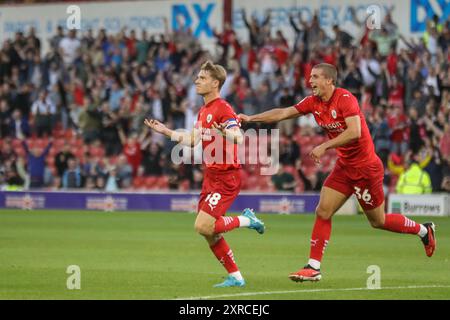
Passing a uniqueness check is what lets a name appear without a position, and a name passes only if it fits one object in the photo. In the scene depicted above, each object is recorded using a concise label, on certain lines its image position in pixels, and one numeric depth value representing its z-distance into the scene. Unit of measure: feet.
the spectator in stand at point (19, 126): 105.07
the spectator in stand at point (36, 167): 100.17
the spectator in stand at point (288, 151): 90.48
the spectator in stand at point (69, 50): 106.52
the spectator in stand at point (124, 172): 96.27
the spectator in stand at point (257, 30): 98.89
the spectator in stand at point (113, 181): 96.12
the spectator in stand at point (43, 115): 104.01
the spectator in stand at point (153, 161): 95.35
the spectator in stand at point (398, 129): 86.94
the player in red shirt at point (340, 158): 40.65
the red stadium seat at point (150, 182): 95.96
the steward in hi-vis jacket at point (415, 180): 83.61
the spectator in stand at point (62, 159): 98.58
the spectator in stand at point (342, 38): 92.38
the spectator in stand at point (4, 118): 106.47
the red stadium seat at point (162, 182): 95.09
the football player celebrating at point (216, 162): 39.86
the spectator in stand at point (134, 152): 96.78
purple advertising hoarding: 86.33
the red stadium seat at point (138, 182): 96.22
